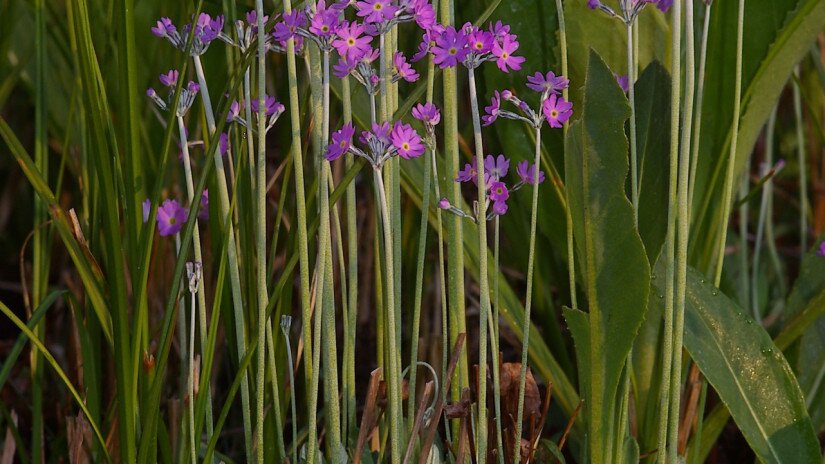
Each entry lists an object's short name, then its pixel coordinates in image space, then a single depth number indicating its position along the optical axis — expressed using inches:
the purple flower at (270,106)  51.4
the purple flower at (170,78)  51.1
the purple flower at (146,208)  52.8
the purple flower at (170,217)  51.7
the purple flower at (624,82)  53.5
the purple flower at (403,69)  50.6
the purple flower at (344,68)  49.8
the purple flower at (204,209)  53.3
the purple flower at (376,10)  49.4
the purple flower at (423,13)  49.7
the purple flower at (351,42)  49.7
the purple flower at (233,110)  51.5
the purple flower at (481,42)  50.0
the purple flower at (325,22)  49.5
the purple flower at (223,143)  52.4
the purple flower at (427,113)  50.7
